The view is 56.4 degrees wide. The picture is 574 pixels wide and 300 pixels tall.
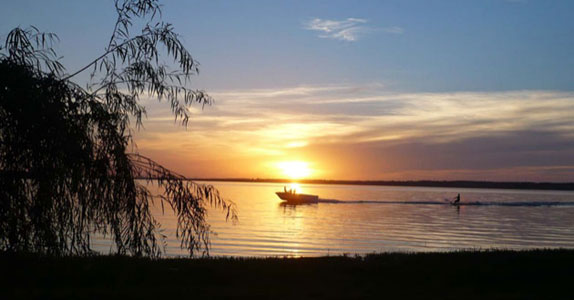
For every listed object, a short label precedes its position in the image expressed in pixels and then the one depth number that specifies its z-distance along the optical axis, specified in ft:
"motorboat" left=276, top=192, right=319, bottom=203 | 255.39
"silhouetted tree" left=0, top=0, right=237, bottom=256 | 25.22
